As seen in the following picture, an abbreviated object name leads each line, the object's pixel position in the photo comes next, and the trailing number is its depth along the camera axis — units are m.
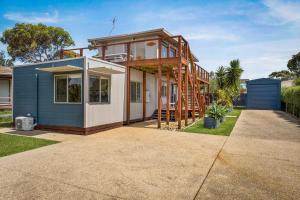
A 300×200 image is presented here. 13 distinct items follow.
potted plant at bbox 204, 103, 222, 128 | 10.20
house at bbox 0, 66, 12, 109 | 19.19
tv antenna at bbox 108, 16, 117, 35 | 15.75
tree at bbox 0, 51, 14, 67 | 41.59
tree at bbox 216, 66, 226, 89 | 28.89
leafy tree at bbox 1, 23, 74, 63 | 28.41
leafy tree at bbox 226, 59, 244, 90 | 27.87
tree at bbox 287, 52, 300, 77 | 47.28
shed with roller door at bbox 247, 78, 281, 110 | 25.27
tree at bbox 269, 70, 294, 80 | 56.72
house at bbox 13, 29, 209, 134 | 8.63
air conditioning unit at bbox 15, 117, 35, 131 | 9.37
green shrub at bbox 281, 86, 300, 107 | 14.95
